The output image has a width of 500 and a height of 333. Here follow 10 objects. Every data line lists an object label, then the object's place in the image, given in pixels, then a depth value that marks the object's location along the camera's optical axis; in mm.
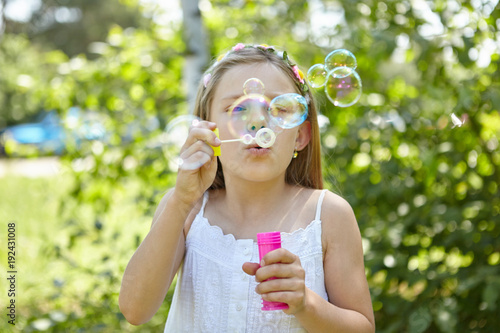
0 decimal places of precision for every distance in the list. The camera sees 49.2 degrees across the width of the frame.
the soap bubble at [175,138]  1725
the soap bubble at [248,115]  1480
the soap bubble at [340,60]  2016
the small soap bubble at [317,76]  1984
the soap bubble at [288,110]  1526
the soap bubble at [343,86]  2008
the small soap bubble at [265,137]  1380
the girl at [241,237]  1357
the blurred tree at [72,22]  26078
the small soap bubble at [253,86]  1503
